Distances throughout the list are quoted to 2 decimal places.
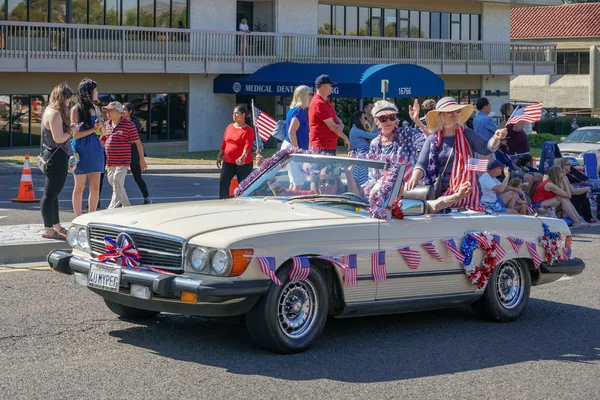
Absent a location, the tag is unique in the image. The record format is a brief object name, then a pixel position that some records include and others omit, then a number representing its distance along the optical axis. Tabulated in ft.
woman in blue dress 38.40
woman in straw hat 28.48
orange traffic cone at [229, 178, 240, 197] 45.75
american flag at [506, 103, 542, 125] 32.04
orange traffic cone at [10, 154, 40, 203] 56.59
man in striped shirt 43.50
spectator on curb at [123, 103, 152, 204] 52.54
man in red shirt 41.63
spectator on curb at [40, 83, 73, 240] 37.11
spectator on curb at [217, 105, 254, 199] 44.04
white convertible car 22.33
